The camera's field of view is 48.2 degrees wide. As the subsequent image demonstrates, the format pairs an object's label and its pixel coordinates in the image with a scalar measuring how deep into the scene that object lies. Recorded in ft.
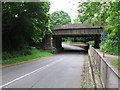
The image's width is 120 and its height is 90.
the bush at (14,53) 54.95
